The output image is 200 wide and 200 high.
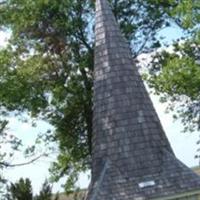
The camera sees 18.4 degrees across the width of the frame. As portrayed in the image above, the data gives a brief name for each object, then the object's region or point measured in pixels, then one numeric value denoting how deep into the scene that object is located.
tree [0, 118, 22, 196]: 27.59
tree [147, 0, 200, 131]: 26.75
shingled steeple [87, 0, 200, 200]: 17.44
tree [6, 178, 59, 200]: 26.92
